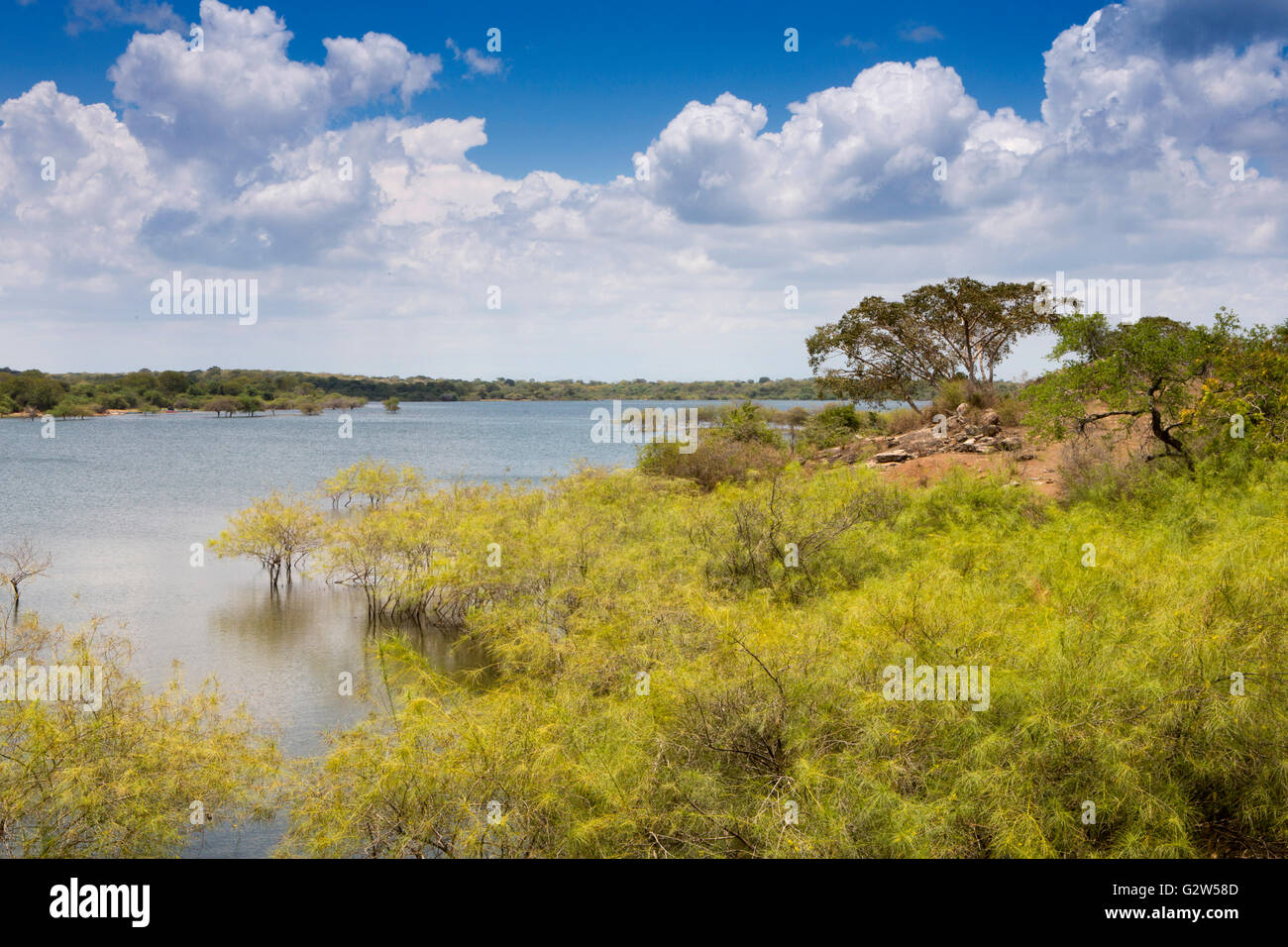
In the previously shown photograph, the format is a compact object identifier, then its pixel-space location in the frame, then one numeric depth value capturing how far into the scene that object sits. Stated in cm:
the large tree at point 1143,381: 2255
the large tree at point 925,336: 4431
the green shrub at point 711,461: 3388
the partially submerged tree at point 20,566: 2431
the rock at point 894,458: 3438
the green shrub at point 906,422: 4100
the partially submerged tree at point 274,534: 2728
